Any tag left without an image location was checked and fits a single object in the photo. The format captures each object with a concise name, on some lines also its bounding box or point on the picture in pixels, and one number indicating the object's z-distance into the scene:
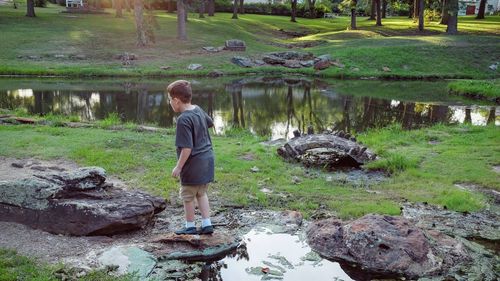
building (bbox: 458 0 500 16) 73.06
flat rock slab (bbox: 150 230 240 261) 6.01
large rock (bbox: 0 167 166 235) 6.37
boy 6.00
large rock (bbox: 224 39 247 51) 36.89
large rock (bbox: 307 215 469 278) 5.86
